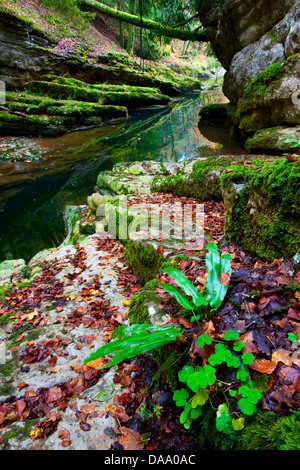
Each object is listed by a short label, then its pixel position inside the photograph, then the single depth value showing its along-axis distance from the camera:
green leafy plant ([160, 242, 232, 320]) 1.44
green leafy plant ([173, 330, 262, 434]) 0.94
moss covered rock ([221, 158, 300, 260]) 1.69
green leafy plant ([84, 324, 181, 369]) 1.18
